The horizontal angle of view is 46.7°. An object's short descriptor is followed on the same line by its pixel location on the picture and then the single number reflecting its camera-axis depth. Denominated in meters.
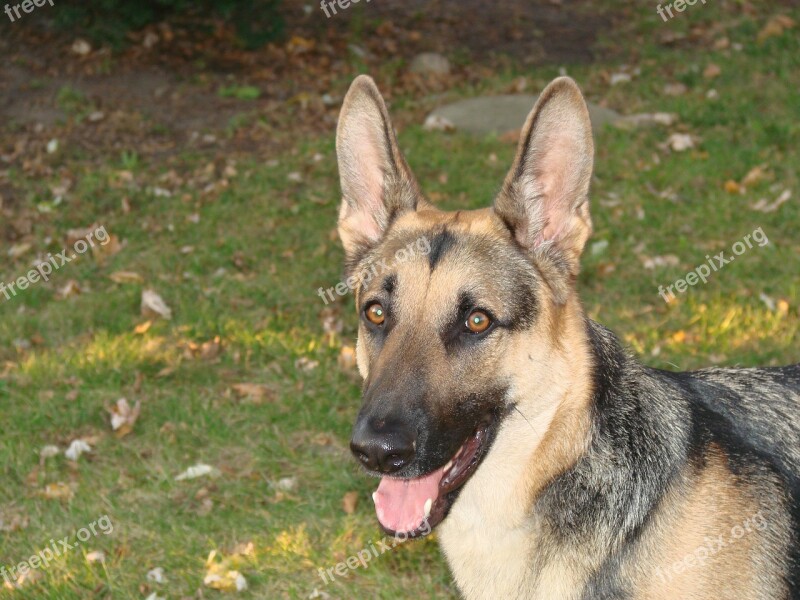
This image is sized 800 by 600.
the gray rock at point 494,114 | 10.73
